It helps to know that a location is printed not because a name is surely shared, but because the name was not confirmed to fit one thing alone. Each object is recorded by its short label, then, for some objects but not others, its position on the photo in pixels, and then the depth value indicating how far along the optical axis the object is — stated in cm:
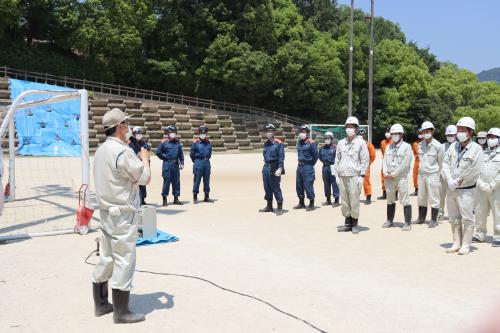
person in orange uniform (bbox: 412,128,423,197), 1459
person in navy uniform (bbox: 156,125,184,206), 1342
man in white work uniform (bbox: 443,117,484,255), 785
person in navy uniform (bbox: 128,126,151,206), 1182
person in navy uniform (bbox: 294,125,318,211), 1267
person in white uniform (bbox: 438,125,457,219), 1112
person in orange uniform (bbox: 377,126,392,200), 1459
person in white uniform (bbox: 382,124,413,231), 1008
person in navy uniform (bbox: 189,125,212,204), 1380
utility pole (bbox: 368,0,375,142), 3544
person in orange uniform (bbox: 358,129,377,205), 1388
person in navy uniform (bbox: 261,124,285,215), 1215
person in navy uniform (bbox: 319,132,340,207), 1361
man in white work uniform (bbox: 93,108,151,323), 504
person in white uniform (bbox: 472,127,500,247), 849
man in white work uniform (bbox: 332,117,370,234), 964
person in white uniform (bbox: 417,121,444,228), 1071
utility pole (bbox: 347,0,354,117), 3641
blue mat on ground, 855
